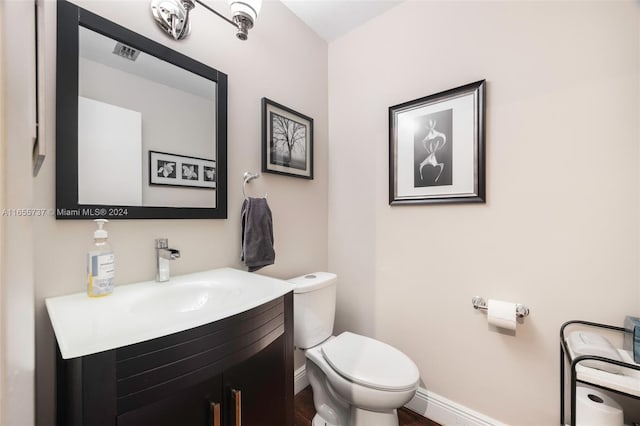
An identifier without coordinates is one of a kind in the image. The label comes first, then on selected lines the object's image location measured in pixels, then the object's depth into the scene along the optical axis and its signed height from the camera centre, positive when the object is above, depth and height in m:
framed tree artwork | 1.48 +0.43
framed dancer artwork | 1.32 +0.35
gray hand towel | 1.31 -0.11
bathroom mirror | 0.87 +0.33
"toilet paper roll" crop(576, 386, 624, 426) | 0.88 -0.67
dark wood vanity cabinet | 0.55 -0.40
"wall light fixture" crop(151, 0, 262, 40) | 1.06 +0.82
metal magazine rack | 0.80 -0.53
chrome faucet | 1.01 -0.18
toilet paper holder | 1.20 -0.45
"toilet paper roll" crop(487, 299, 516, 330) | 1.18 -0.46
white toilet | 1.10 -0.70
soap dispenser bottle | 0.84 -0.18
